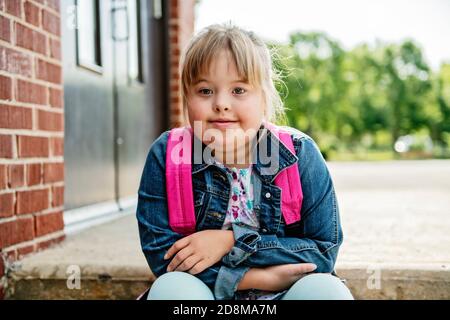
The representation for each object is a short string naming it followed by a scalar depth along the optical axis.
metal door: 2.69
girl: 1.37
